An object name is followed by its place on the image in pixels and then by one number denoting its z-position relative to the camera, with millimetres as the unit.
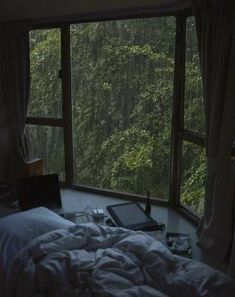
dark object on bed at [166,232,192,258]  2135
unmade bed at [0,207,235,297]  1541
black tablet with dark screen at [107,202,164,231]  2422
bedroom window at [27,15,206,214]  2773
